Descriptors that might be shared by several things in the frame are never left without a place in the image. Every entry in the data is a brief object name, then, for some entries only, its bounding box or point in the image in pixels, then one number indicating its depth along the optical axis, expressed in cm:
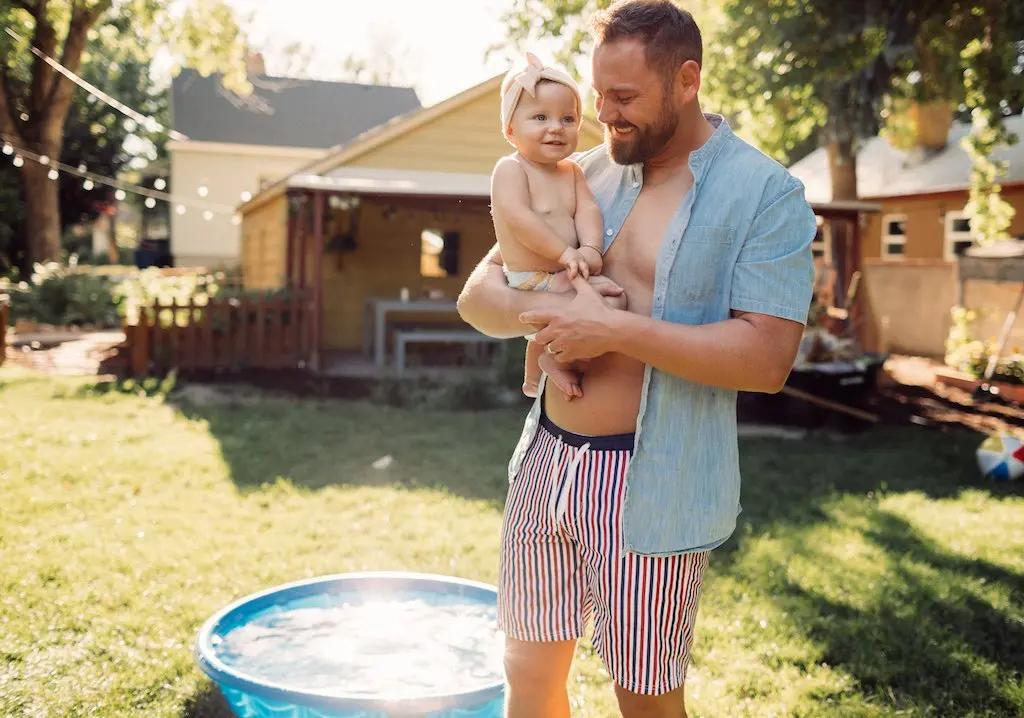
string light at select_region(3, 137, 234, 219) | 2084
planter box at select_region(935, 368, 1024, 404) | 1273
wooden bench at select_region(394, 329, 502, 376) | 1357
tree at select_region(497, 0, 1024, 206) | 935
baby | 237
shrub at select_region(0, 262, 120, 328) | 1839
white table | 1416
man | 212
